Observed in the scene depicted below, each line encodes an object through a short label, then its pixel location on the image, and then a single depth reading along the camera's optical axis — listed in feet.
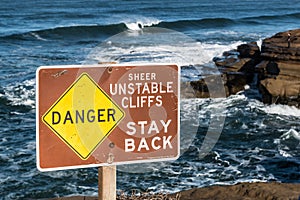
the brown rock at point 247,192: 20.53
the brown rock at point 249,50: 57.21
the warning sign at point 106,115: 8.62
